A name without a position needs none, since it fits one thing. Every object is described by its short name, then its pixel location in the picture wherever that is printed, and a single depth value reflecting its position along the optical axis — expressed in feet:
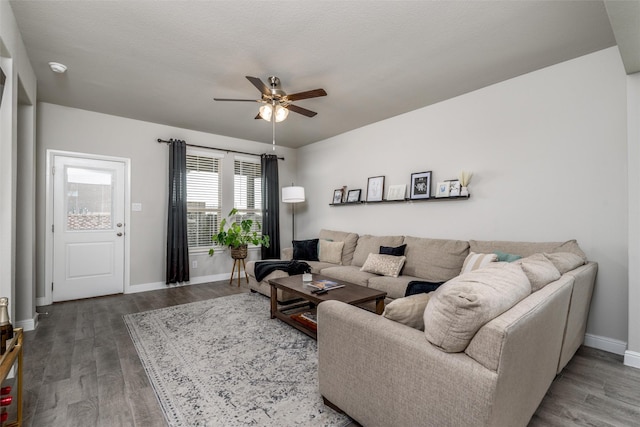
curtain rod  15.41
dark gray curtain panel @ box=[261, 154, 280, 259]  18.71
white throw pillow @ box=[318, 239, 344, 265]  14.83
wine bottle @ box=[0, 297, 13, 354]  4.88
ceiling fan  9.41
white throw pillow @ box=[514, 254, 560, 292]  5.27
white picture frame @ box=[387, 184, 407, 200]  13.79
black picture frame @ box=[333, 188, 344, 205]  16.92
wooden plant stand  16.63
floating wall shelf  11.70
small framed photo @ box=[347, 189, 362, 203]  15.93
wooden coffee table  8.66
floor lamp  16.94
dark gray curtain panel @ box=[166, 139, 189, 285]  15.28
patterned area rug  5.68
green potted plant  16.47
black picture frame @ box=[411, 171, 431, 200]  12.80
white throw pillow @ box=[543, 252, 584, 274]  6.80
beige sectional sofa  3.56
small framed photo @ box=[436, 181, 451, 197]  12.09
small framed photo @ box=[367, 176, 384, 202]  14.82
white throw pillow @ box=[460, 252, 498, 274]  9.17
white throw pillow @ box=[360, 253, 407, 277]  11.50
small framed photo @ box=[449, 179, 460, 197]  11.78
